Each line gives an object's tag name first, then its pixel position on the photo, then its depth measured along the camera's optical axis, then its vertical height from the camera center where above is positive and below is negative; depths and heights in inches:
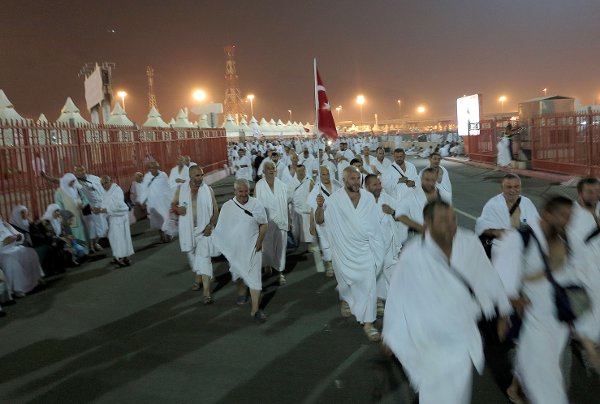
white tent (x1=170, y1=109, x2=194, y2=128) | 1504.7 +61.5
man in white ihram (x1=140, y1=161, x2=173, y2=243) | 476.1 -44.2
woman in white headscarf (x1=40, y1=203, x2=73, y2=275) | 350.3 -59.2
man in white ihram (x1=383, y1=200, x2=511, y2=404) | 124.1 -39.7
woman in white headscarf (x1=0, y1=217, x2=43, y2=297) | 300.4 -59.9
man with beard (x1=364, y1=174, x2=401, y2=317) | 245.3 -45.3
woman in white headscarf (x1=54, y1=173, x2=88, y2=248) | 401.1 -37.7
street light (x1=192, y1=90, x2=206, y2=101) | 2033.7 +168.8
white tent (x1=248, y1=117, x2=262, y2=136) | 2590.1 +78.8
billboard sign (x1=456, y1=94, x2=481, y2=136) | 1240.2 +29.4
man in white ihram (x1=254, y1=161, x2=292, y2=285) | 319.0 -45.6
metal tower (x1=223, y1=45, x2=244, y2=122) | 4253.9 +390.2
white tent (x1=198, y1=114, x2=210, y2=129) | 1719.5 +60.3
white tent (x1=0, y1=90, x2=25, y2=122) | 825.5 +67.5
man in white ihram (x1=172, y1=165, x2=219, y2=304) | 276.2 -41.2
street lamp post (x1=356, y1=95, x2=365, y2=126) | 3203.7 +188.0
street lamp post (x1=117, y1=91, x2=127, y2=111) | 1888.0 +174.5
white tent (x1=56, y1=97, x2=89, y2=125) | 1034.7 +70.6
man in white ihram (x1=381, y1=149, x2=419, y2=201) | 339.5 -28.2
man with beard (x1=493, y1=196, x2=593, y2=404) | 134.1 -40.2
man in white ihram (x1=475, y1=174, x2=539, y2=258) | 198.4 -31.5
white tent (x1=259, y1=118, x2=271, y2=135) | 2726.4 +52.6
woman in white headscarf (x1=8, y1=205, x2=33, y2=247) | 336.8 -41.7
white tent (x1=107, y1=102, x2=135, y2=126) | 1097.4 +57.2
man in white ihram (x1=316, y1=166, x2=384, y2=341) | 219.9 -44.6
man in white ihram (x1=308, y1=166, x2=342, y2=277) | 299.9 -38.5
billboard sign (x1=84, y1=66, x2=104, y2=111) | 964.4 +103.1
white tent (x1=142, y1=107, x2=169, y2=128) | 1315.2 +59.0
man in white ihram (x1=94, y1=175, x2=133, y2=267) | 365.7 -51.3
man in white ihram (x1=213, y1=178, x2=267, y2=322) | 252.2 -44.0
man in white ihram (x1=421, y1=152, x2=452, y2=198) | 280.3 -26.9
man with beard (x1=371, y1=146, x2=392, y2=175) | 476.1 -27.9
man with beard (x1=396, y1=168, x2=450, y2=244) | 228.0 -30.4
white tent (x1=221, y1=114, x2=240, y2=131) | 2181.3 +53.3
